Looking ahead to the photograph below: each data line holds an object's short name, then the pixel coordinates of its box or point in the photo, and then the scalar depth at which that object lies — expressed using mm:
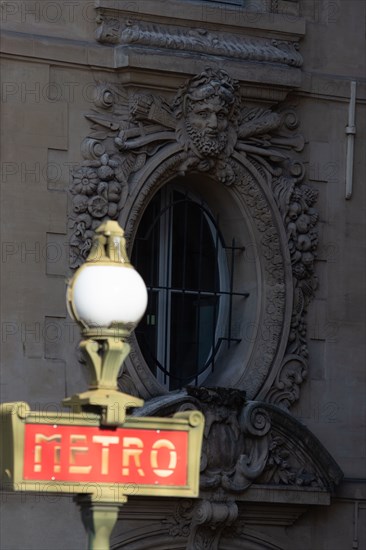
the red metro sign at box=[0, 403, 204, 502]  12074
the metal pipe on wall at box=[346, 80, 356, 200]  24318
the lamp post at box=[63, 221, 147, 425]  12010
